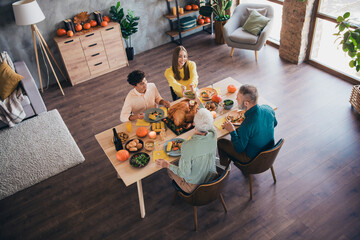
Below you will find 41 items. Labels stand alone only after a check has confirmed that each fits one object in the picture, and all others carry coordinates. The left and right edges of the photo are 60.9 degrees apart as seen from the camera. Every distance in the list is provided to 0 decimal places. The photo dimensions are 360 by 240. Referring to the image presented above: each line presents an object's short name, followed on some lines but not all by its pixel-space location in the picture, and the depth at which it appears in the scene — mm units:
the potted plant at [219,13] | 6305
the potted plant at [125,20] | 5887
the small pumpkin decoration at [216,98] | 3640
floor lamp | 4840
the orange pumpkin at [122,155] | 3039
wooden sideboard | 5543
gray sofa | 4883
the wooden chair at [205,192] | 2771
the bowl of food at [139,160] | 2975
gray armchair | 5559
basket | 4336
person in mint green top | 2678
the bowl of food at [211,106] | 3547
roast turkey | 3320
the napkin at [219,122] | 3334
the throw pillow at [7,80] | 4781
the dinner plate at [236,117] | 3353
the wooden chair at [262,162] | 3006
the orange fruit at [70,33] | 5453
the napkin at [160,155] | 3039
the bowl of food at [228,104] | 3530
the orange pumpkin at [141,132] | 3275
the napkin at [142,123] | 3465
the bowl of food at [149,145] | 3118
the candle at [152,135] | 3232
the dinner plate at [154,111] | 3478
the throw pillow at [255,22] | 5613
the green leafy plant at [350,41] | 3829
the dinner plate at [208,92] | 3738
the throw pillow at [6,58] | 5051
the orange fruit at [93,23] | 5727
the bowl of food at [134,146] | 3111
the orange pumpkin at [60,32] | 5527
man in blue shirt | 2975
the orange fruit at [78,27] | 5617
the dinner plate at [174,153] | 3010
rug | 4069
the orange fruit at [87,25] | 5651
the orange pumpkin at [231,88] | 3760
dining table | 2936
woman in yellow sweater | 3966
